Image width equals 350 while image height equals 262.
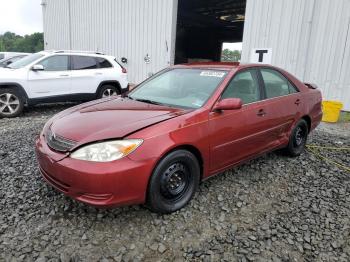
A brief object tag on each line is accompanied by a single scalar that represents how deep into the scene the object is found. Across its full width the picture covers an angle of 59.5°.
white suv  7.03
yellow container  7.55
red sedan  2.67
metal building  7.97
